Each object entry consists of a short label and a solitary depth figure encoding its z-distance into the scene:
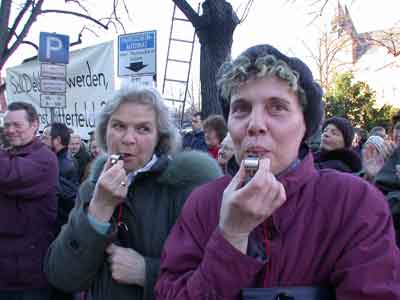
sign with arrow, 6.86
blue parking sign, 7.79
